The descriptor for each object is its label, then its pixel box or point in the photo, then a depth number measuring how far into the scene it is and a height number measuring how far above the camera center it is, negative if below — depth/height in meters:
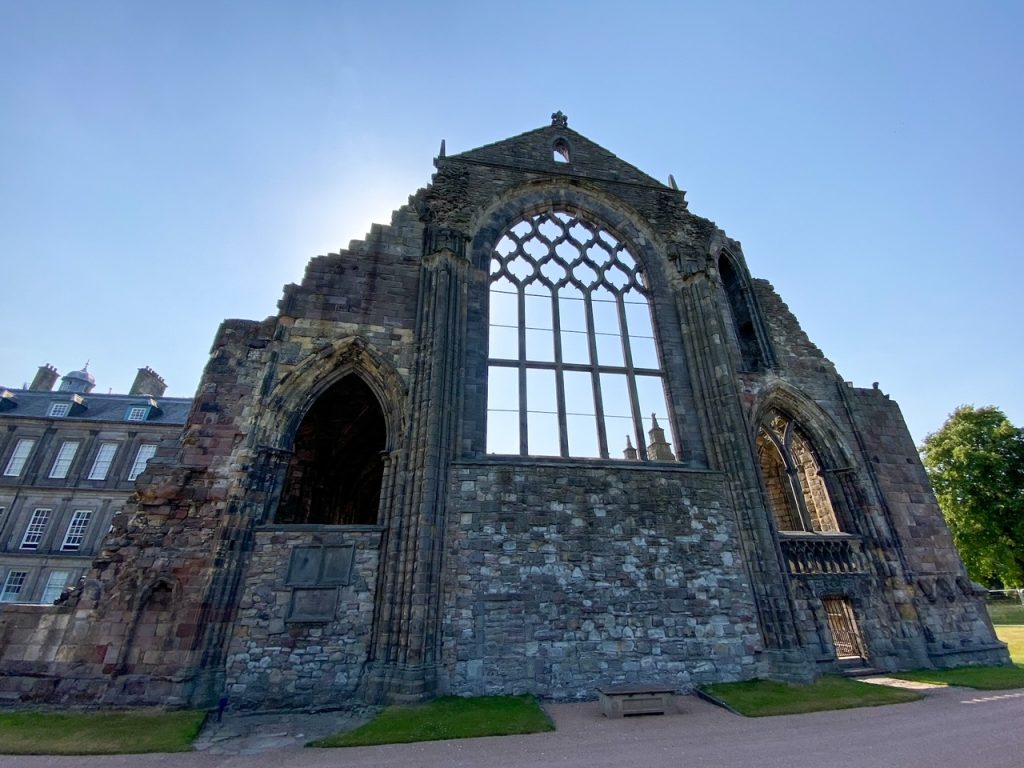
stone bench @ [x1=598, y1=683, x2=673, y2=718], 7.28 -1.05
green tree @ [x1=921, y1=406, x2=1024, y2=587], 23.98 +6.21
